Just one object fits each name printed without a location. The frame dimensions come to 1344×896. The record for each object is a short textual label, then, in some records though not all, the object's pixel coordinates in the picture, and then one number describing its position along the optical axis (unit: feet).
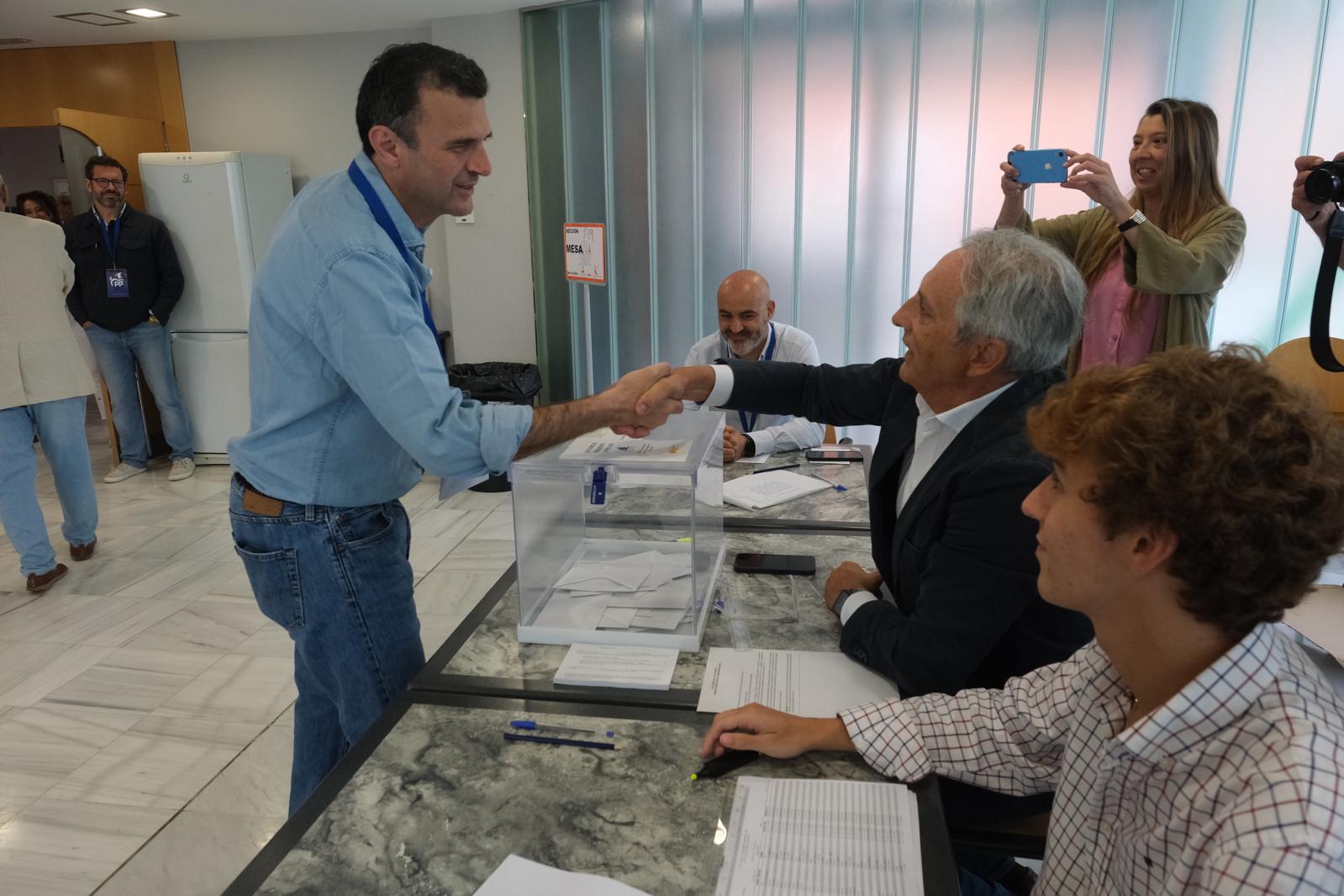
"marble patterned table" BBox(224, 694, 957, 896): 3.05
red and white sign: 13.62
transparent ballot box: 4.73
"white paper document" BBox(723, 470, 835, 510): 7.04
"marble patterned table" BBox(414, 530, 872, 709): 4.26
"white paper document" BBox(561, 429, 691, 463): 4.71
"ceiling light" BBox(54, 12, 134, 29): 16.40
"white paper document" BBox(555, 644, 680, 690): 4.27
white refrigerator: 17.15
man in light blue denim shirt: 4.65
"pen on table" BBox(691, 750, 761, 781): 3.53
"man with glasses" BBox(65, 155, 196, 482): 16.40
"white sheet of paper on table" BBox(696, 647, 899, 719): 4.04
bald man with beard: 10.27
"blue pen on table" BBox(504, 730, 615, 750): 3.74
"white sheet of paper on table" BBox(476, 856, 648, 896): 2.93
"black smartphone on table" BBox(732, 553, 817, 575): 5.58
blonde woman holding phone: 7.84
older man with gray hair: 4.03
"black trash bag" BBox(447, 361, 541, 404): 16.03
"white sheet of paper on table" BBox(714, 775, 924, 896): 2.96
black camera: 6.71
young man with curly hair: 2.29
